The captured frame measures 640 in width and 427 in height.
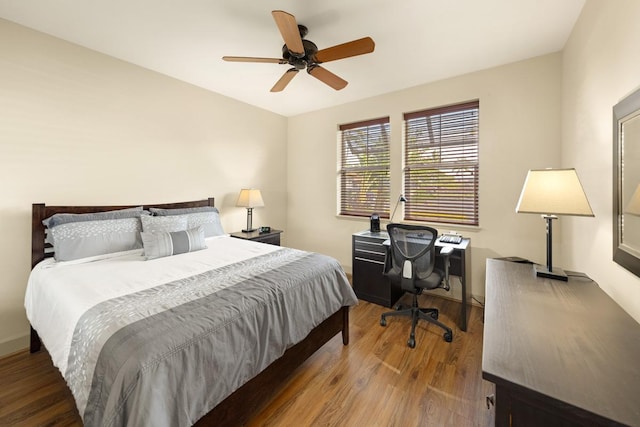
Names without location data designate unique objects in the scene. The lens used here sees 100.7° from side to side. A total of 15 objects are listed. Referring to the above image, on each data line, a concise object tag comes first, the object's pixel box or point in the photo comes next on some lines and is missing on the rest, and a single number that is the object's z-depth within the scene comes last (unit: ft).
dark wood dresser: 2.17
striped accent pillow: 7.53
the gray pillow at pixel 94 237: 6.91
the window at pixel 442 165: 10.04
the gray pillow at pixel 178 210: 9.22
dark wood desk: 9.86
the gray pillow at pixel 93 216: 7.18
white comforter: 4.56
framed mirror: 3.91
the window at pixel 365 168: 12.21
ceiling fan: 5.71
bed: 3.40
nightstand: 11.40
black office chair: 7.63
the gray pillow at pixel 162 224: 8.25
